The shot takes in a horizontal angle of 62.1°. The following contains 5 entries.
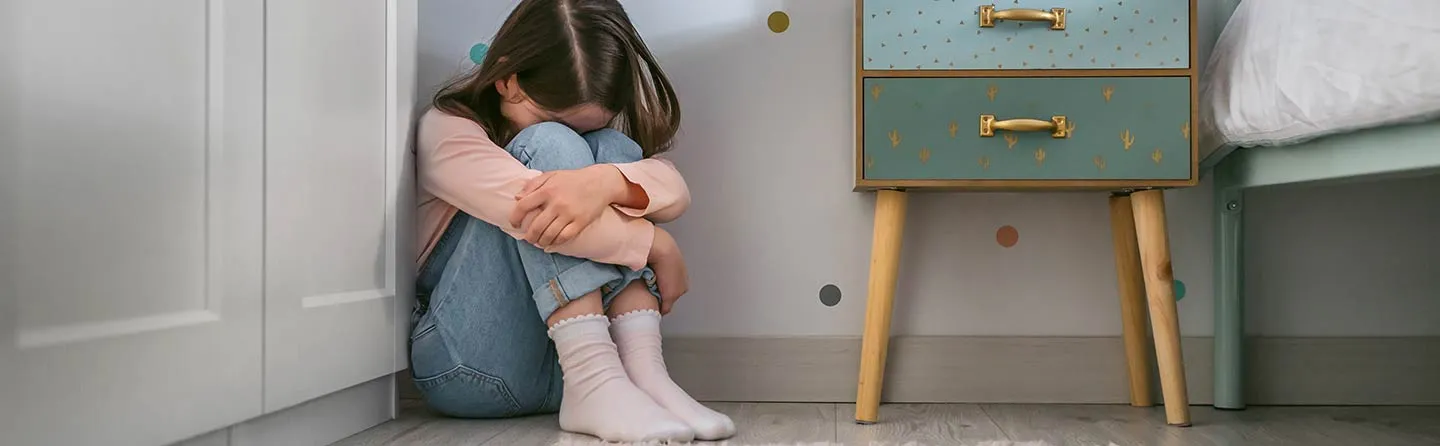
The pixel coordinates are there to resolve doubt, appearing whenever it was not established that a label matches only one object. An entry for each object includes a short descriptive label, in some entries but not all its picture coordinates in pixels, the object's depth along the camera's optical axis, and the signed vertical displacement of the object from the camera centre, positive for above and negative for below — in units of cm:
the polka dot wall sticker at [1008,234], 166 -1
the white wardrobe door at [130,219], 77 +0
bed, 105 +12
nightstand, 136 +15
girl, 130 -1
